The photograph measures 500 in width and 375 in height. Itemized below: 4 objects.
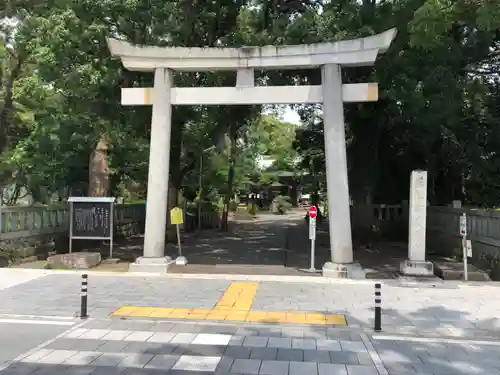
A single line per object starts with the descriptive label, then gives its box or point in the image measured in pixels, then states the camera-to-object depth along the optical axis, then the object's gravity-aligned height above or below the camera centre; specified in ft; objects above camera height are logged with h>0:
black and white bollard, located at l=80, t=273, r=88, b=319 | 27.91 -5.68
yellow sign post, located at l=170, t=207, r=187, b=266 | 49.42 -1.93
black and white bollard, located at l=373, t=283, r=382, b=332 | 26.73 -5.62
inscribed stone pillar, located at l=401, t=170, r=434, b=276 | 41.91 -1.81
